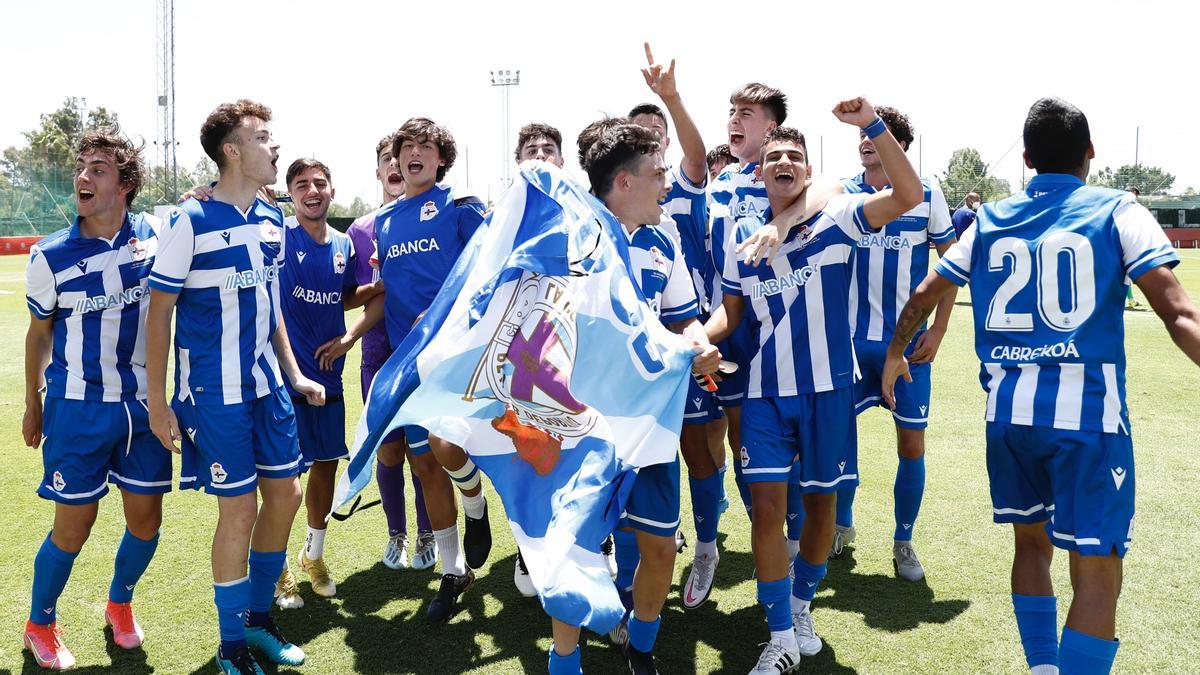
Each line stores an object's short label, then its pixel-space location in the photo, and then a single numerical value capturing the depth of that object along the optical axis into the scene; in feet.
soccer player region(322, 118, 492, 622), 15.31
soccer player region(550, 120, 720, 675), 11.81
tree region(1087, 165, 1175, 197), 151.53
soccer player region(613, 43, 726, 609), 13.99
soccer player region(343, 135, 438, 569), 16.90
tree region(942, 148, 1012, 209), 148.56
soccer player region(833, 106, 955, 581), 16.15
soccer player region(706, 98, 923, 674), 12.50
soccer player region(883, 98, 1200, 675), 9.86
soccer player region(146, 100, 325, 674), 12.22
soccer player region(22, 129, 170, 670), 12.84
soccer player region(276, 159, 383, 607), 16.25
